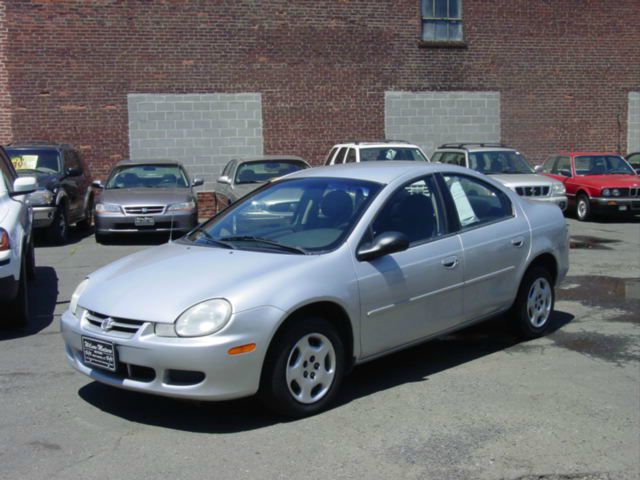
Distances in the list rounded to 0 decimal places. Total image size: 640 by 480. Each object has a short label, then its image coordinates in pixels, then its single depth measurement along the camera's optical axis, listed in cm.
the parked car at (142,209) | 1394
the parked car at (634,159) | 2094
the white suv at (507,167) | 1584
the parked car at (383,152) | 1597
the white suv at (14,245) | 718
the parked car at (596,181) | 1727
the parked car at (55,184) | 1391
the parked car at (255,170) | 1474
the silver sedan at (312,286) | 485
